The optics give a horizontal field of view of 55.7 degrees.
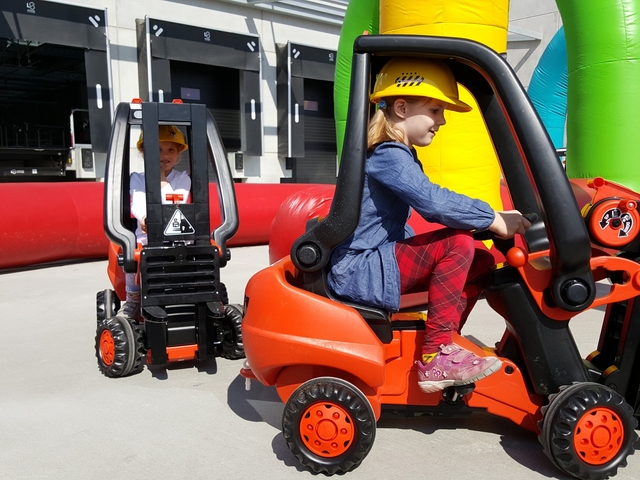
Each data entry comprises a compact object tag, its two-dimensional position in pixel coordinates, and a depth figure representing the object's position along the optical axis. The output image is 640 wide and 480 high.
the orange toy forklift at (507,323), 1.76
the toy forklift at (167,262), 2.77
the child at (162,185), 3.11
